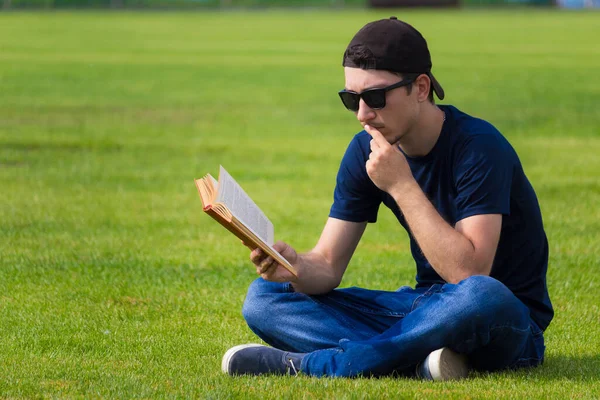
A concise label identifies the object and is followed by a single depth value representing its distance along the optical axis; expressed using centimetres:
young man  945
